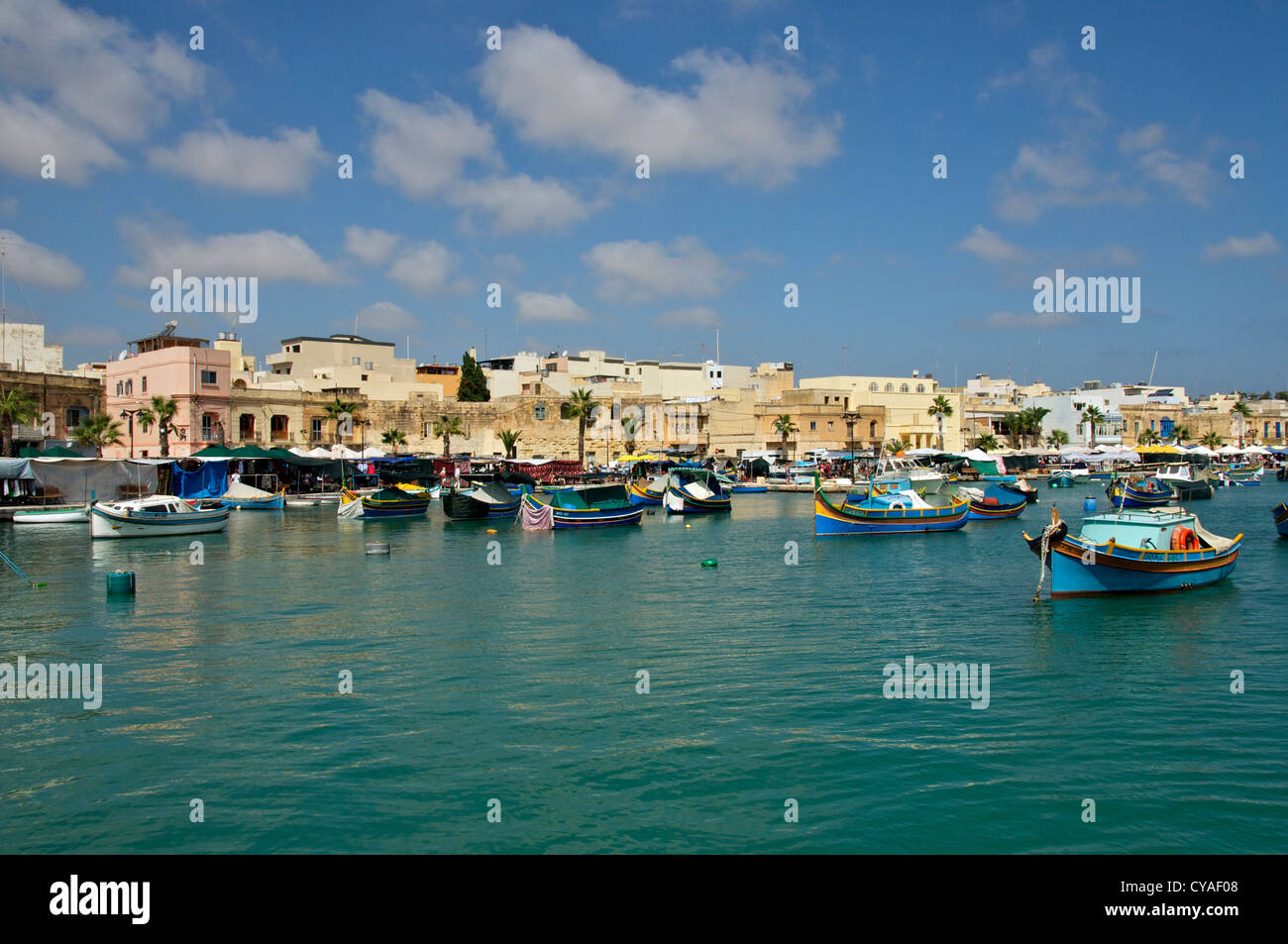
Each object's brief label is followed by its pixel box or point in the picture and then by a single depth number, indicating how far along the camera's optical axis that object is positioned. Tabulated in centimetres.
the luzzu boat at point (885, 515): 3569
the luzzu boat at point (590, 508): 4069
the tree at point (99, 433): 5169
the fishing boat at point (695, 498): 4856
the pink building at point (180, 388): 5662
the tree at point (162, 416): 5359
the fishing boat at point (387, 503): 4506
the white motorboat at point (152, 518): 3512
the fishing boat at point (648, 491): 5279
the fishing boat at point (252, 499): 5097
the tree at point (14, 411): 4670
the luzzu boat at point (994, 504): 4412
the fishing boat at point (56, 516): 4106
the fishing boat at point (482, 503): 4416
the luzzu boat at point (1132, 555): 2034
